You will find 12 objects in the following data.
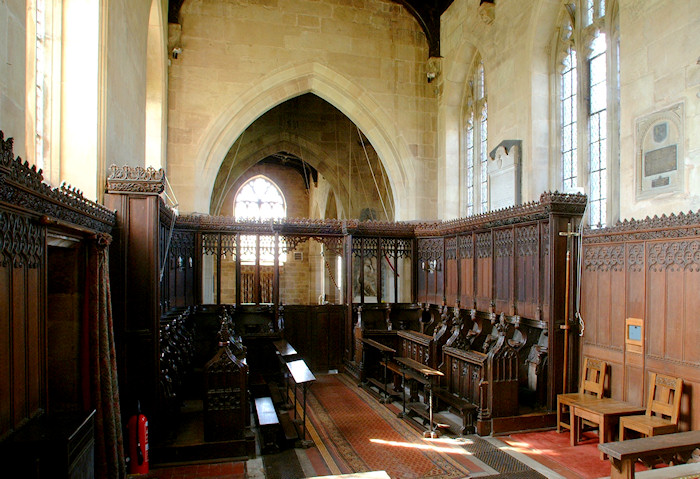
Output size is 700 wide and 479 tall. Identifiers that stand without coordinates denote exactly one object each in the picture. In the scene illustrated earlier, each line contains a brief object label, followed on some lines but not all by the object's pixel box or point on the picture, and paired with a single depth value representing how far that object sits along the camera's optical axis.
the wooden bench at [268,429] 4.99
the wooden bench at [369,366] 6.88
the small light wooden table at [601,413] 4.76
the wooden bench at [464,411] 5.52
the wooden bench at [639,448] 3.30
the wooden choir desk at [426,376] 5.49
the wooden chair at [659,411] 4.41
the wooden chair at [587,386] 5.30
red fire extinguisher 4.33
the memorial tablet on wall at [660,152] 5.26
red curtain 3.71
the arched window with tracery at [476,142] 10.12
